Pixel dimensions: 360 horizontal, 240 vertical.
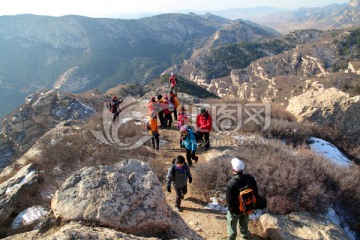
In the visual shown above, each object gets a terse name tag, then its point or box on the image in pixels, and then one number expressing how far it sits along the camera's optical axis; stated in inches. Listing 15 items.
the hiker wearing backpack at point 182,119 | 485.1
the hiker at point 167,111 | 538.8
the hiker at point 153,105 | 491.2
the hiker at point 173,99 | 557.9
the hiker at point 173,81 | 681.0
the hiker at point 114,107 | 633.0
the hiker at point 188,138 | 369.9
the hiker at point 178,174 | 288.4
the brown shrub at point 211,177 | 327.6
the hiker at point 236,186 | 203.8
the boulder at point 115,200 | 174.4
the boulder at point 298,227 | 242.4
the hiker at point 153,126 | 427.7
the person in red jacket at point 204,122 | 415.5
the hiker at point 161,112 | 519.8
